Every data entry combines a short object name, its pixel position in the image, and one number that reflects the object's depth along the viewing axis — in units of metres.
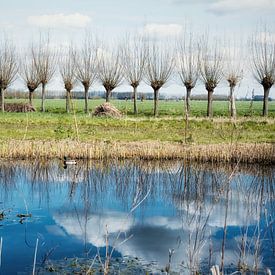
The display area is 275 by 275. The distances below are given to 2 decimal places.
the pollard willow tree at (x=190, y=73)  44.38
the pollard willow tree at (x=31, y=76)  50.31
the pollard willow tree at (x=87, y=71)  49.38
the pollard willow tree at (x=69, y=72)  51.41
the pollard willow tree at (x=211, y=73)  43.47
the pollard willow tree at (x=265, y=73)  41.31
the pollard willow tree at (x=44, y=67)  50.31
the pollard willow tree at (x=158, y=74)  45.06
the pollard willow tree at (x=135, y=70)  46.11
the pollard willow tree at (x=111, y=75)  47.62
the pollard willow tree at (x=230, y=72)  42.87
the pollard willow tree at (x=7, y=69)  47.53
